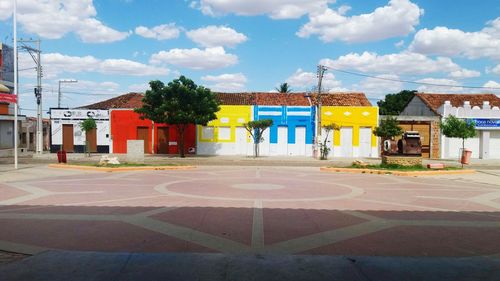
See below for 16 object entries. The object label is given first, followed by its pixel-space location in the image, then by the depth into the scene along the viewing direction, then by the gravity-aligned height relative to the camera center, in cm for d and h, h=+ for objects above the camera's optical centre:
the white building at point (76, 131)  3656 +63
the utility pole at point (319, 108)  3372 +257
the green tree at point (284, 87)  6234 +784
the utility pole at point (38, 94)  3334 +362
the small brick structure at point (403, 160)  2170 -109
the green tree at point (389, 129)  3120 +79
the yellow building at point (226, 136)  3678 +25
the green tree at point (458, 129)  2748 +72
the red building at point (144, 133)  3659 +47
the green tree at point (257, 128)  3191 +86
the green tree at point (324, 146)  3228 -55
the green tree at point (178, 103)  2930 +258
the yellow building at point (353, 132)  3634 +64
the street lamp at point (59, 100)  4781 +442
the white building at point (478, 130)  3606 +77
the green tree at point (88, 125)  3162 +101
